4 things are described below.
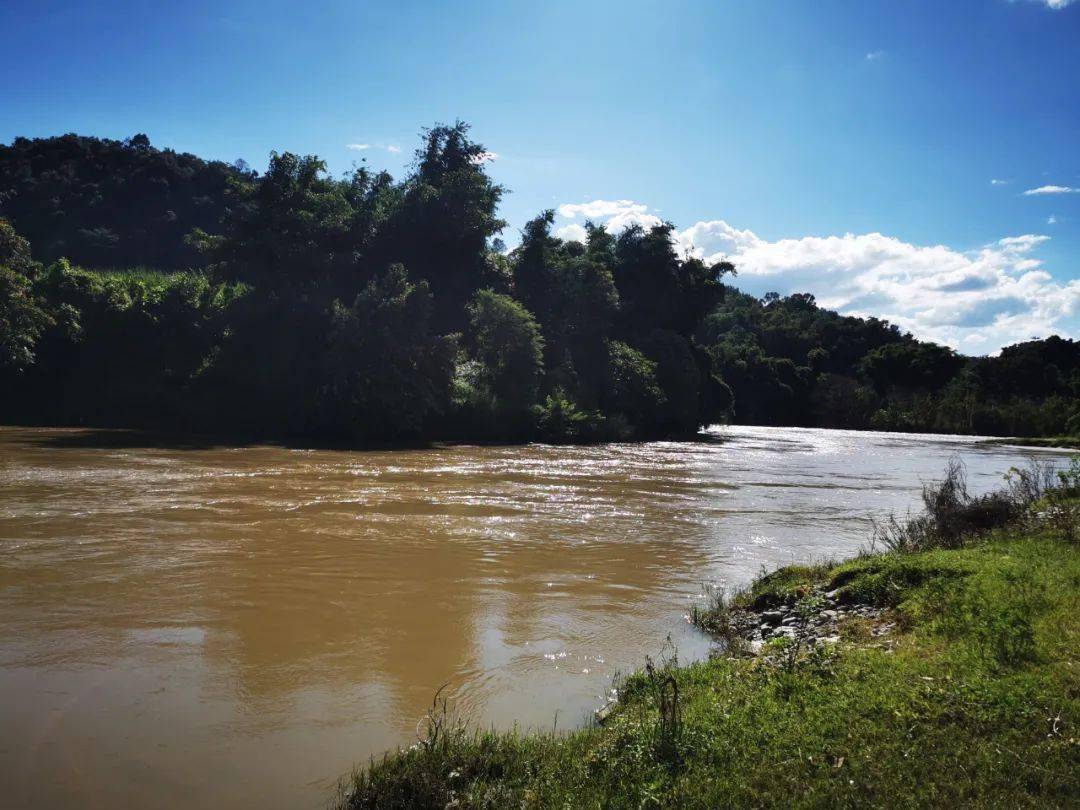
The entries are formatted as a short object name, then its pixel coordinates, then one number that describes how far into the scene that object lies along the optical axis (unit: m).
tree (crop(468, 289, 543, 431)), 32.75
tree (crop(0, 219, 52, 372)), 25.73
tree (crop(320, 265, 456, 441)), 28.02
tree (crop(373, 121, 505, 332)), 36.03
